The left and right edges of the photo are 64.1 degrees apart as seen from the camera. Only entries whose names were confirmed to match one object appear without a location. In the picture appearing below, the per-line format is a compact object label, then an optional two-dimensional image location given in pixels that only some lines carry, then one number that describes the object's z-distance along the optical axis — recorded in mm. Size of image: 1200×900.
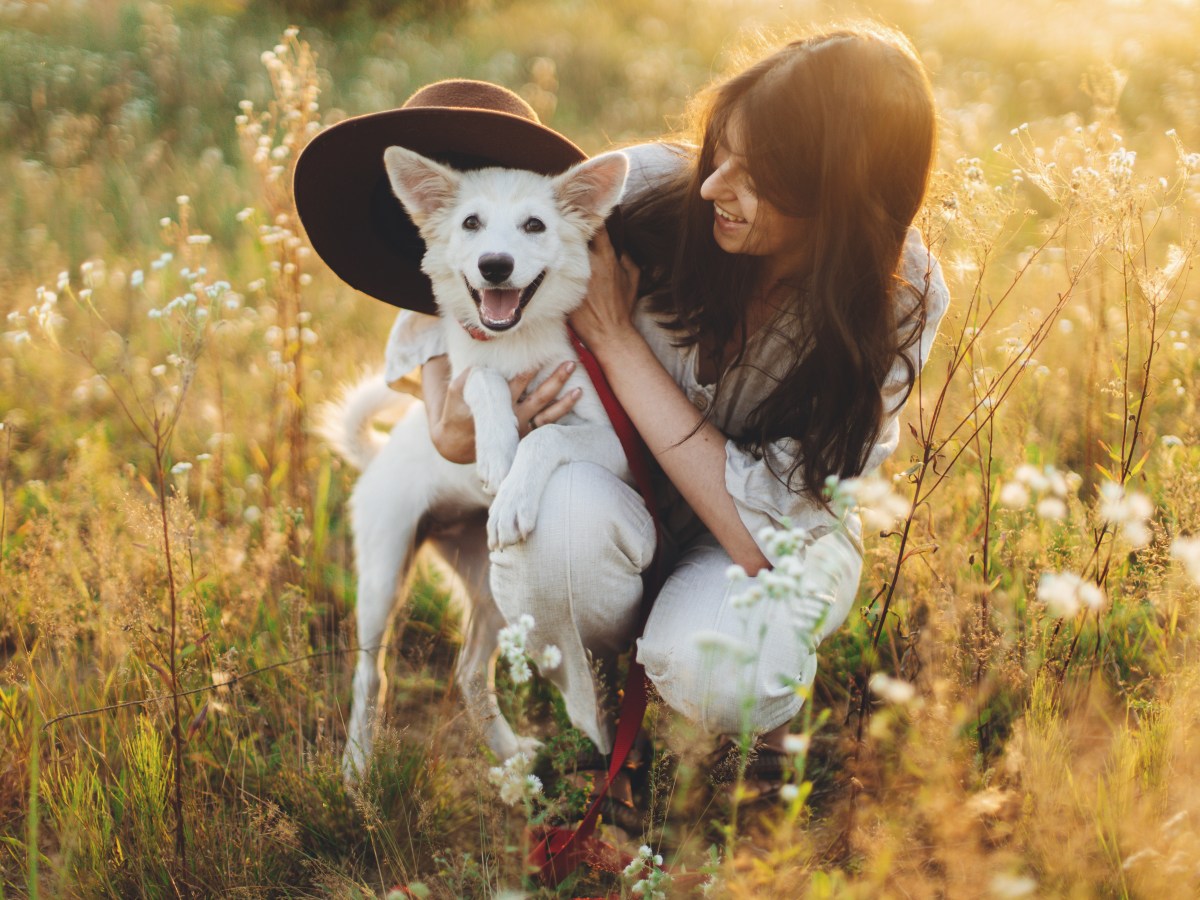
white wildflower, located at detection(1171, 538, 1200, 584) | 1277
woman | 1958
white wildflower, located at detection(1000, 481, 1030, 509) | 1244
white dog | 2180
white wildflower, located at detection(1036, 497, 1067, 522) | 1294
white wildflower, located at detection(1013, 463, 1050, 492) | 1224
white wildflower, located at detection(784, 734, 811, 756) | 1087
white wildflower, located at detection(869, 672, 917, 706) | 1088
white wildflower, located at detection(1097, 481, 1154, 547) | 1339
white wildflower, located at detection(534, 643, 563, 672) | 1291
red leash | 1777
